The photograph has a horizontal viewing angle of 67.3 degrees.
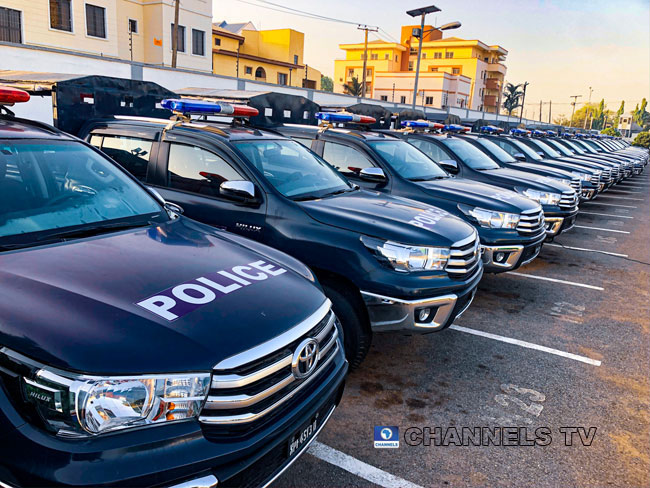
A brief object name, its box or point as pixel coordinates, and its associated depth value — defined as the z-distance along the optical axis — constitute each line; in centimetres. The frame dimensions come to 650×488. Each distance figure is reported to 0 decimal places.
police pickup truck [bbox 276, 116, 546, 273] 549
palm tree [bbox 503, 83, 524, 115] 6581
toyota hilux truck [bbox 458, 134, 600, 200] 932
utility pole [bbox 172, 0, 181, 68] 2595
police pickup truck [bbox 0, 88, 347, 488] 158
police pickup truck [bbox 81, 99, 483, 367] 352
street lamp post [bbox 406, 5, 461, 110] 1630
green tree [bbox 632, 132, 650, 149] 5831
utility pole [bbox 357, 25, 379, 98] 4300
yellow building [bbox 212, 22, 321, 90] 3825
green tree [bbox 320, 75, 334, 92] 11059
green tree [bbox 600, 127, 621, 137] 7330
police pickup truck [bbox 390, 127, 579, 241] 751
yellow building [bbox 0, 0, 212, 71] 2225
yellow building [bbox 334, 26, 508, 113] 5497
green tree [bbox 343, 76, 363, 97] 5966
